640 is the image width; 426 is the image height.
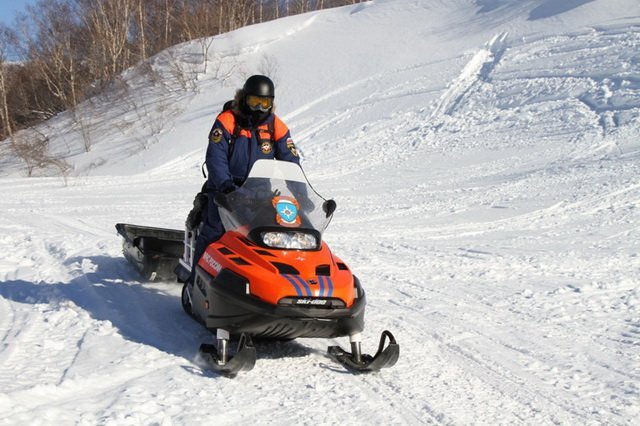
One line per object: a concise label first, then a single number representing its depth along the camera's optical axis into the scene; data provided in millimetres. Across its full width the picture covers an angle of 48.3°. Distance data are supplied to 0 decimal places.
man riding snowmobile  5082
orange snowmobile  4344
